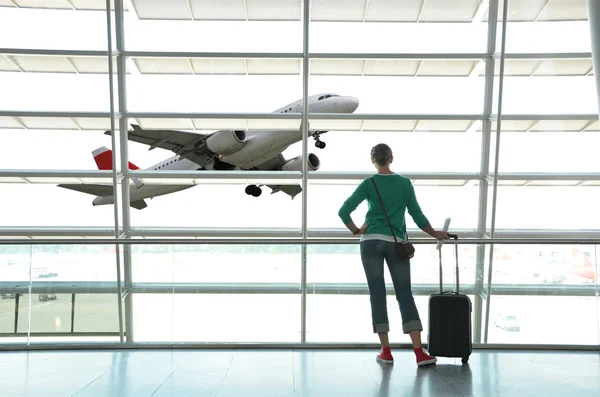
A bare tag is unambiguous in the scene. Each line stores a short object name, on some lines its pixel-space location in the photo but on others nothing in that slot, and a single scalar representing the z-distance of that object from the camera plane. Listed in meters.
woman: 3.07
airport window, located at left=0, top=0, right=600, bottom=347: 3.61
